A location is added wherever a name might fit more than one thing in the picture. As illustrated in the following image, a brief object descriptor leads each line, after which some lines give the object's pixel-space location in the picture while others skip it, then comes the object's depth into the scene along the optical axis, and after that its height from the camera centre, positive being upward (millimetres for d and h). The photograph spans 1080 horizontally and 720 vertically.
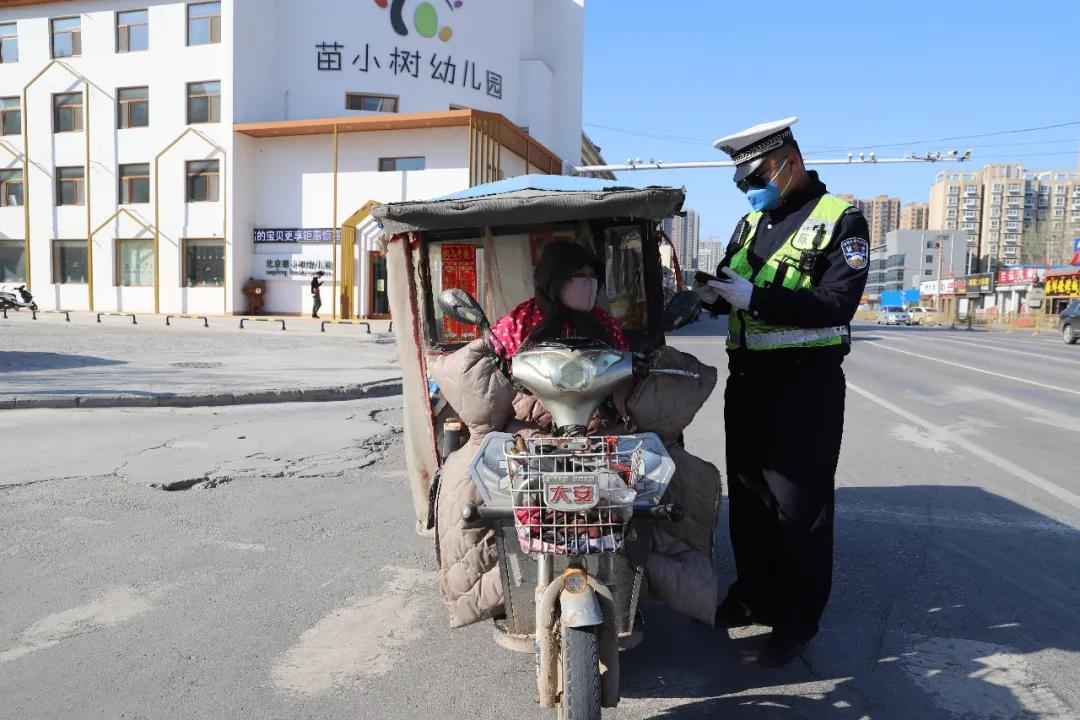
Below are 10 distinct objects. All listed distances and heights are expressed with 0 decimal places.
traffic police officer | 3004 -239
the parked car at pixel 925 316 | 59891 -1662
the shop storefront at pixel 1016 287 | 60625 +851
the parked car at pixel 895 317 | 55969 -1596
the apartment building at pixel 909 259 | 117000 +5587
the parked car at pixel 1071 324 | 26875 -907
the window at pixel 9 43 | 31750 +9722
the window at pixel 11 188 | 32031 +3759
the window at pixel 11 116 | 31969 +6749
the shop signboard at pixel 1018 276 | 61219 +1748
